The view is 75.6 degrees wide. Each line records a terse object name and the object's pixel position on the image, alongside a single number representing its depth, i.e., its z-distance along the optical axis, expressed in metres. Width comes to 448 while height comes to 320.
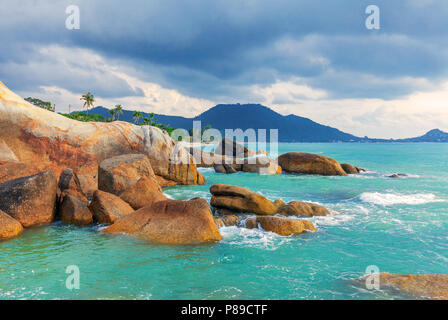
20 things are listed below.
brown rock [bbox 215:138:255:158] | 52.40
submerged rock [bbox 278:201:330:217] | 12.94
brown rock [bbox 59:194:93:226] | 10.88
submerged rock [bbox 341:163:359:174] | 31.75
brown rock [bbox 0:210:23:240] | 9.14
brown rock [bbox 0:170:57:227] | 10.22
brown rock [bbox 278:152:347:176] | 29.33
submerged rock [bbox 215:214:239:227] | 11.40
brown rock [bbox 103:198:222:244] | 9.30
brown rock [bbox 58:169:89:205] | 12.70
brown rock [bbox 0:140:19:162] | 15.04
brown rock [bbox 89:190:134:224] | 10.86
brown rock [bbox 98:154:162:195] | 14.45
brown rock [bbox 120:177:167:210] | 12.68
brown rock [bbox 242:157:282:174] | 30.61
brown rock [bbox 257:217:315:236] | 10.46
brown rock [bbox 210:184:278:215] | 13.02
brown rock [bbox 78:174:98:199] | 15.82
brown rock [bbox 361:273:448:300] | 6.00
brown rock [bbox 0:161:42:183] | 12.48
